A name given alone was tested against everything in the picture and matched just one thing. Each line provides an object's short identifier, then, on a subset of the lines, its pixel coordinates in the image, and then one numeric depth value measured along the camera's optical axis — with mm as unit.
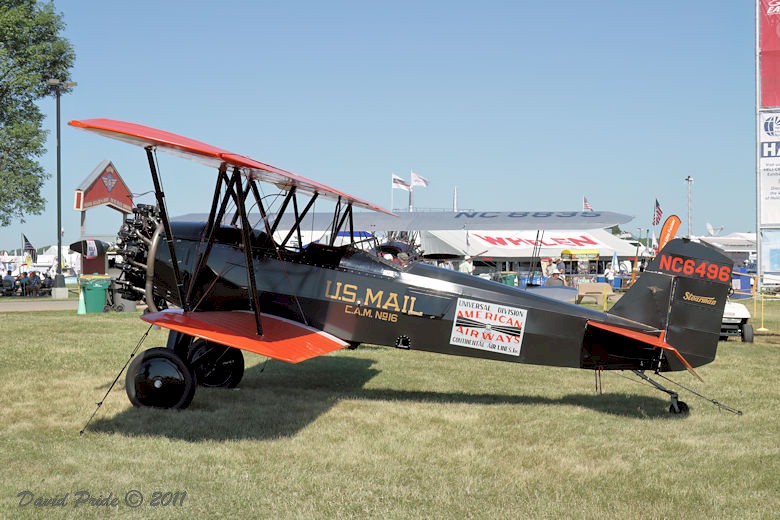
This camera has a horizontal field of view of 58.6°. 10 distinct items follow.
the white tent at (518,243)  43031
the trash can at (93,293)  17656
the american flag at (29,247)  47219
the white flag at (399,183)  44062
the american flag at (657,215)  36875
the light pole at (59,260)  26641
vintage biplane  6781
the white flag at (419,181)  45812
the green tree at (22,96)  31375
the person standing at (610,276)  34469
